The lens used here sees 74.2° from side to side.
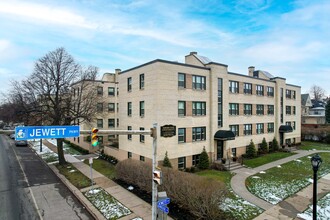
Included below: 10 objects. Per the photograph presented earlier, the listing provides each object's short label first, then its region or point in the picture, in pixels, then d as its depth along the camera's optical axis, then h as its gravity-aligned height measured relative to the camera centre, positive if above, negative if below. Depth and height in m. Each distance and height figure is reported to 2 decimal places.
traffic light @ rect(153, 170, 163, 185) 8.86 -2.59
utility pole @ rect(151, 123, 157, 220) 9.12 -3.17
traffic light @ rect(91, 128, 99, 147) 7.91 -0.85
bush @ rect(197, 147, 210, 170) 23.27 -5.17
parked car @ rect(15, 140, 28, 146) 40.05 -5.42
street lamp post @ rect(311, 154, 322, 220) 9.79 -2.49
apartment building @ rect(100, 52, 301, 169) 21.28 +0.59
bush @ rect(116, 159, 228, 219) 11.67 -4.52
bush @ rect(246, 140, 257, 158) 29.20 -5.04
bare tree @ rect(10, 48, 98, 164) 24.06 +2.40
